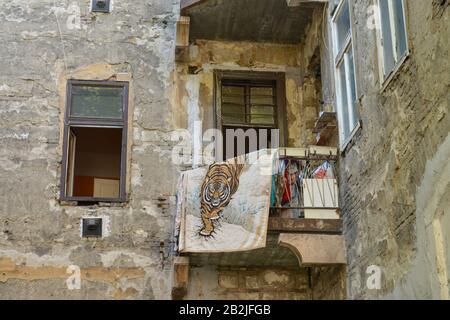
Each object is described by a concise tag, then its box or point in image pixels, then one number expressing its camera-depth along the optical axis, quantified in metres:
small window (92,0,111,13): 11.43
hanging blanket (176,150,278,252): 9.14
